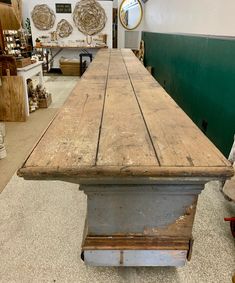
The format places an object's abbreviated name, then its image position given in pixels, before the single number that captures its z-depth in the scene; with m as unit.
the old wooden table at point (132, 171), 0.84
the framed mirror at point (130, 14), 8.21
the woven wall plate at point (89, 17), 7.67
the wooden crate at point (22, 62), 3.66
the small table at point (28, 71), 3.65
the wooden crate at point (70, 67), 7.76
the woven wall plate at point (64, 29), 7.82
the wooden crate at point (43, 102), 4.46
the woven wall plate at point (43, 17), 7.67
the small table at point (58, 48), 7.75
